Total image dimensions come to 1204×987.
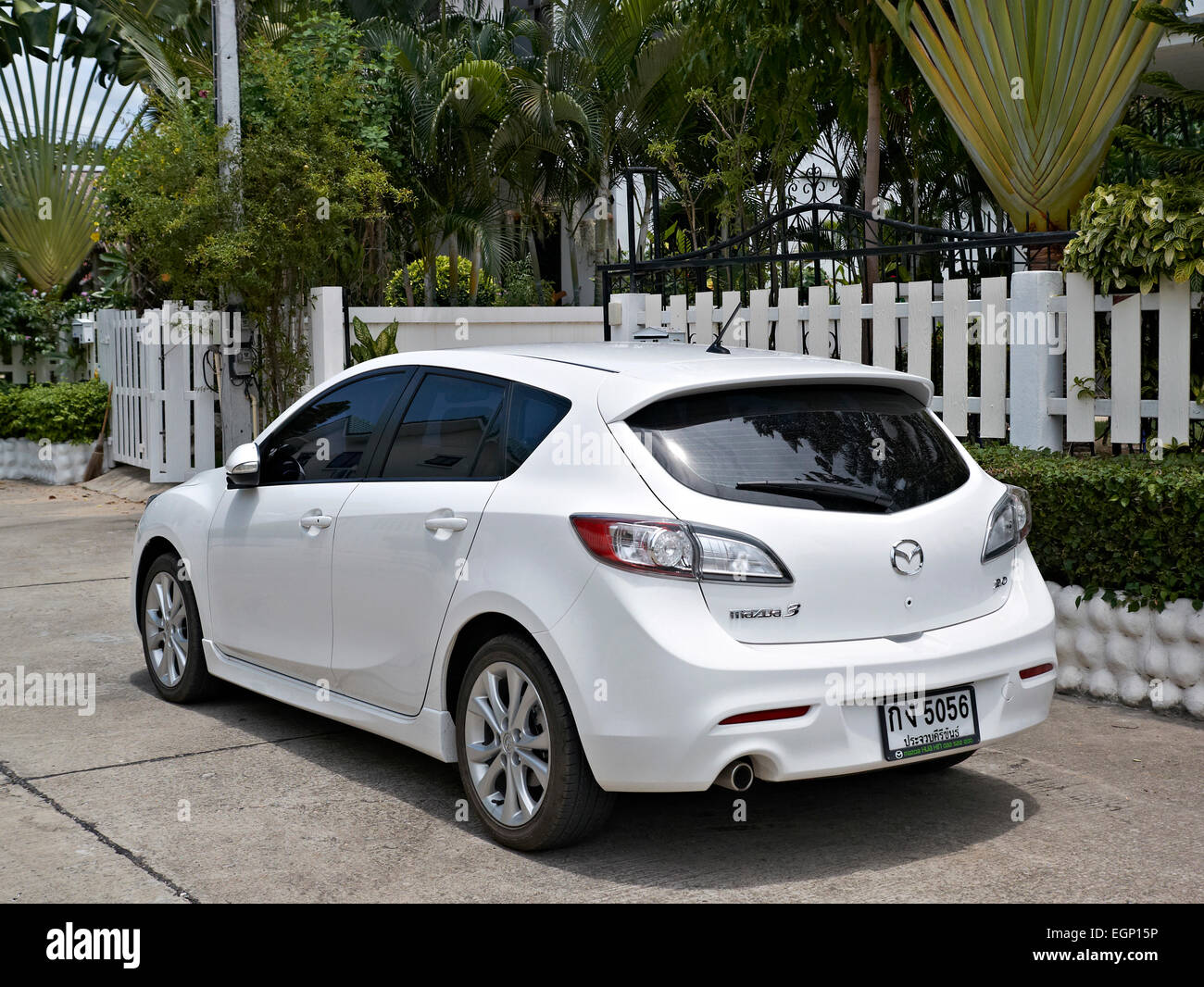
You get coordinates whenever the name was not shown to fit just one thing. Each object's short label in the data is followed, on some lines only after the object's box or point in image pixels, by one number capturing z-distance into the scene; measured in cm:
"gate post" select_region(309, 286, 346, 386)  1234
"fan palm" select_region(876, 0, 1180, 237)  748
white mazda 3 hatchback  404
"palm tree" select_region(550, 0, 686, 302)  1806
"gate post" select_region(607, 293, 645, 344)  957
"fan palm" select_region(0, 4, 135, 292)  1981
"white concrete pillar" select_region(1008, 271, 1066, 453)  702
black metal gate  728
